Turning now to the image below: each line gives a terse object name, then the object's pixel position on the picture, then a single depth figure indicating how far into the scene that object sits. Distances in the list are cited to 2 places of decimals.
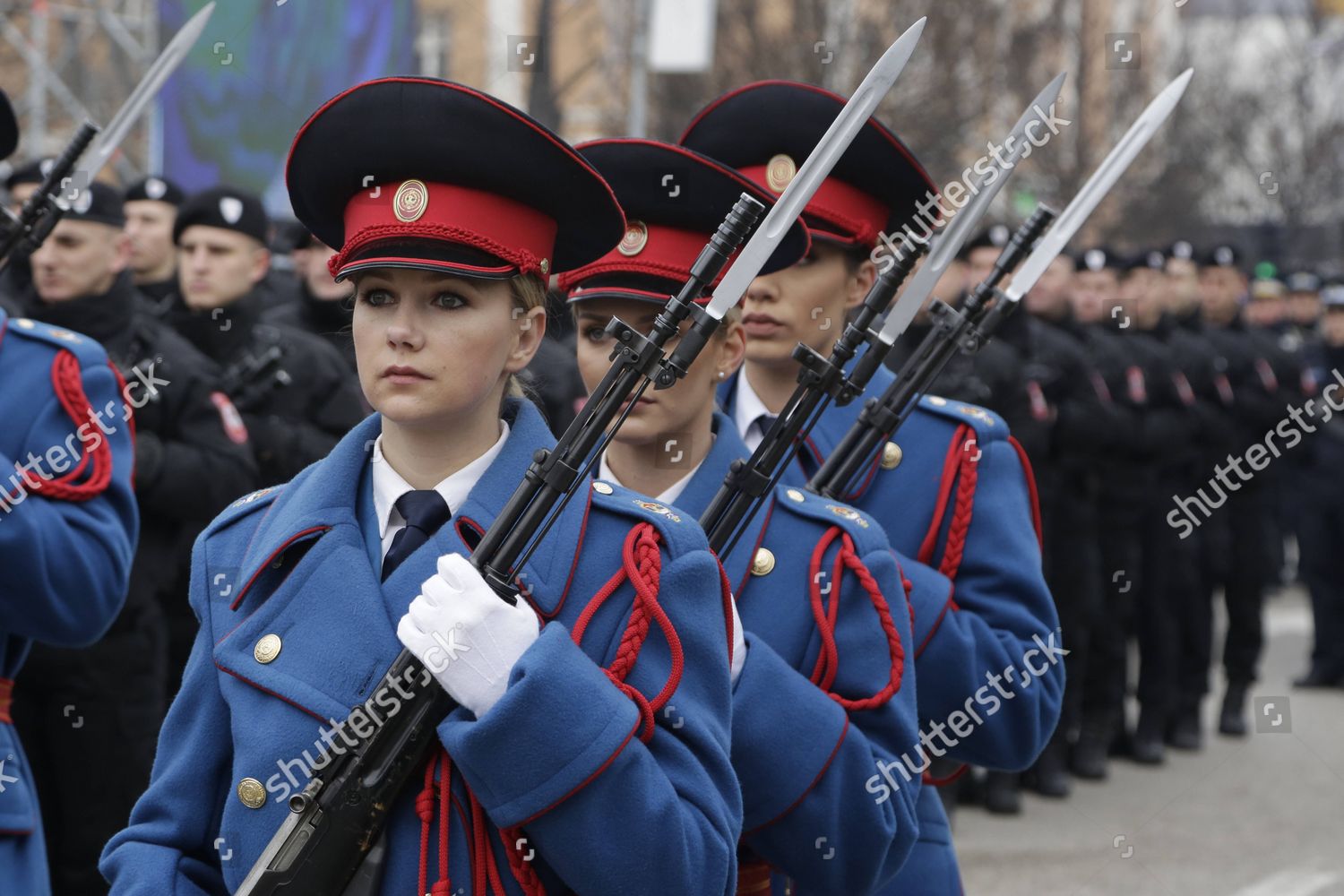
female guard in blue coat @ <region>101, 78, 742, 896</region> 5.22
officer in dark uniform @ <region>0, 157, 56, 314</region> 14.02
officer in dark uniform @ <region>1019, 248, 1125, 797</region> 18.62
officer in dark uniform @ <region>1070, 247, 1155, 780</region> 19.50
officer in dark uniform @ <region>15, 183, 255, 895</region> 11.10
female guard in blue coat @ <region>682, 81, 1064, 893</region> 8.08
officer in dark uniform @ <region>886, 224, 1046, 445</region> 15.50
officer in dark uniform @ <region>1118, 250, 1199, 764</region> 20.45
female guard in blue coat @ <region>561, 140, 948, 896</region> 6.43
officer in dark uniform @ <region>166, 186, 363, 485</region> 14.03
